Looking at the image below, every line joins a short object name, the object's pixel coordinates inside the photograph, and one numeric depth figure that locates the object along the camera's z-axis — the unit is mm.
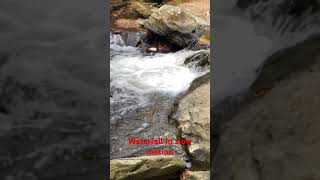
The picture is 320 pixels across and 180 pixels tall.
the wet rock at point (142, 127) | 4711
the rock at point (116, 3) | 12273
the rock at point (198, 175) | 3960
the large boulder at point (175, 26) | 9336
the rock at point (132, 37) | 9906
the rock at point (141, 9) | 11797
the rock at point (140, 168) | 3732
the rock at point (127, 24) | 10953
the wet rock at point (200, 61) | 7633
